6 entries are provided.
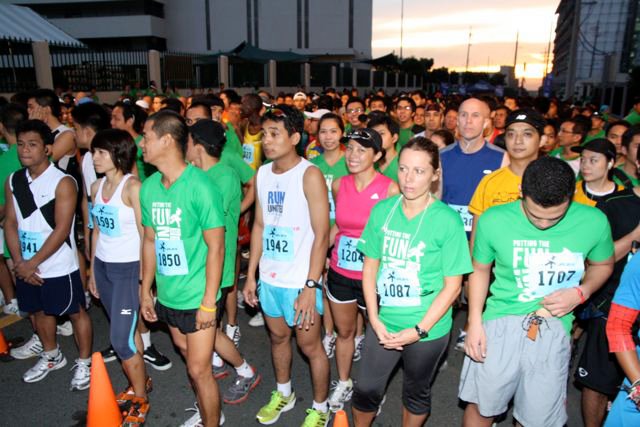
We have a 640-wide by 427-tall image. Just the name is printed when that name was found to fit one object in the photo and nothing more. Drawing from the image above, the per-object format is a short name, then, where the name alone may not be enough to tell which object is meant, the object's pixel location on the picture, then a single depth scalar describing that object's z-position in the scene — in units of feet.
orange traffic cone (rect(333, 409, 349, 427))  9.36
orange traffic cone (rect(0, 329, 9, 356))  15.71
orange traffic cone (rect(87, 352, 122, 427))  11.71
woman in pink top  11.82
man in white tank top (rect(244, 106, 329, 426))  11.32
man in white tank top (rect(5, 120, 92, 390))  13.41
